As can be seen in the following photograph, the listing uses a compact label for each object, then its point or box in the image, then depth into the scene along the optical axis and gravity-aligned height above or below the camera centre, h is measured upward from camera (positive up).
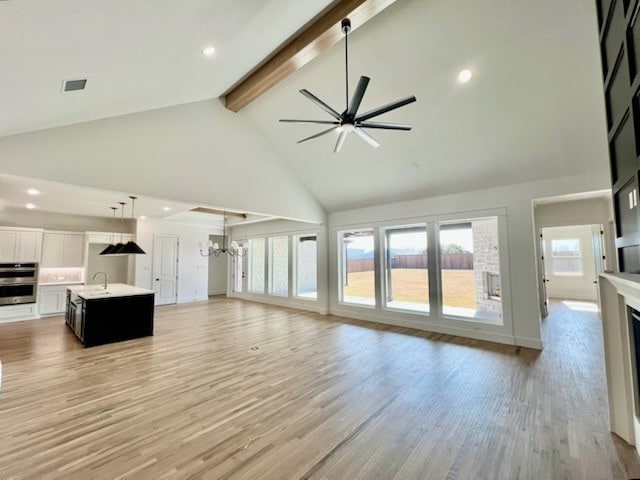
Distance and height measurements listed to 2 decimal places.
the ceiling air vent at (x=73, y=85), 2.33 +1.56
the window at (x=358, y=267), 7.05 -0.24
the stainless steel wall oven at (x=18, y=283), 6.42 -0.53
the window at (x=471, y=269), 5.29 -0.23
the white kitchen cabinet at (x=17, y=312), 6.48 -1.26
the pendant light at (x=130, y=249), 5.28 +0.22
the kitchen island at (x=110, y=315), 4.85 -1.04
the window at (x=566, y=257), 8.97 -0.01
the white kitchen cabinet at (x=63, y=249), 7.48 +0.33
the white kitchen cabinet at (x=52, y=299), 7.10 -1.03
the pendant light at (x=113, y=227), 7.65 +1.09
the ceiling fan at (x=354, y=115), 2.62 +1.49
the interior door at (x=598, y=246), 6.55 +0.26
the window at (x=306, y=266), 8.32 -0.23
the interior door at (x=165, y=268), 9.00 -0.28
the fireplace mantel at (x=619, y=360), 2.25 -0.93
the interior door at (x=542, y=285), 6.65 -0.69
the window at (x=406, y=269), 6.19 -0.26
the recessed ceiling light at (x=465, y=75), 3.53 +2.41
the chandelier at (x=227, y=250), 9.94 +0.35
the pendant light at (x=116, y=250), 5.34 +0.20
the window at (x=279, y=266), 9.01 -0.24
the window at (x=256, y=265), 9.88 -0.22
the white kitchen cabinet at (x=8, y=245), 6.61 +0.39
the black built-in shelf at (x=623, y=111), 1.78 +1.07
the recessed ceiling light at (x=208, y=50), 2.84 +2.26
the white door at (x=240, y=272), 10.38 -0.49
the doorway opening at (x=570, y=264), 8.70 -0.24
